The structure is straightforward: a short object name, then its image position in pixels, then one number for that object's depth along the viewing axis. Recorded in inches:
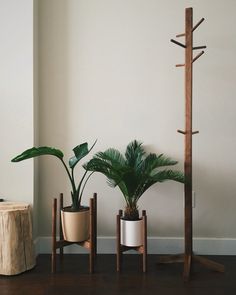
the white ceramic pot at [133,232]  94.0
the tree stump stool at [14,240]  90.6
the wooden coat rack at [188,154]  90.5
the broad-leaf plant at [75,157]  87.8
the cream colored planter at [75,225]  93.8
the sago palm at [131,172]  91.7
